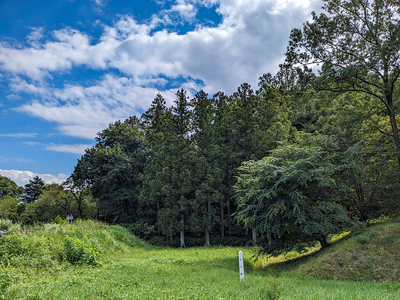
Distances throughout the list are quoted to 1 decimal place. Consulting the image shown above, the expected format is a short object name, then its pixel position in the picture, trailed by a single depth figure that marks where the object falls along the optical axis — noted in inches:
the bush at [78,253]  337.7
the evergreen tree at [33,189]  2170.4
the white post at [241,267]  278.9
